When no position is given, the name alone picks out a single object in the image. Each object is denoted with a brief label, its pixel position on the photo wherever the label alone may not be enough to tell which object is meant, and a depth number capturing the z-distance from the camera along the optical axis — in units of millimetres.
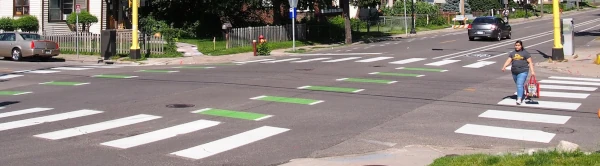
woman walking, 13672
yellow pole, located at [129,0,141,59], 27956
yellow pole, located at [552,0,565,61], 24703
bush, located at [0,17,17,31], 39934
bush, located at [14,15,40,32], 39281
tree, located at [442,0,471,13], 76462
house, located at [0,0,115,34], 40656
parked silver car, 28844
